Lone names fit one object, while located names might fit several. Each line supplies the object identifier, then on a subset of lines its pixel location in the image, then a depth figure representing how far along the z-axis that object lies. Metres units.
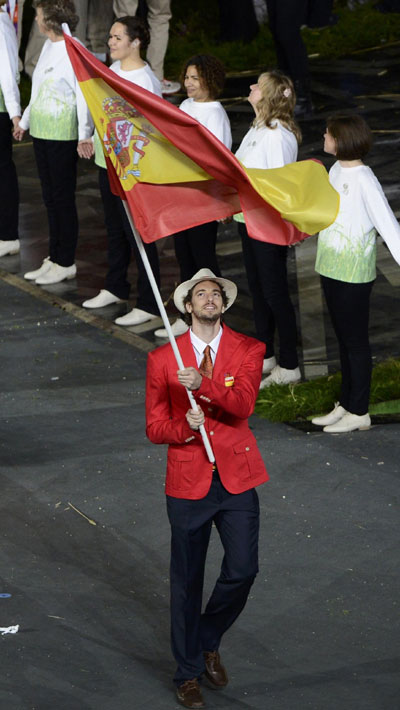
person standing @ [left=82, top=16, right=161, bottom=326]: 19.33
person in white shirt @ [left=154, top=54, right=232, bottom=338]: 18.55
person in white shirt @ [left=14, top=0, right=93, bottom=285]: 20.37
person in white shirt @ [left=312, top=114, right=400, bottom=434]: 15.55
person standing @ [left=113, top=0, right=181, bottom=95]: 31.05
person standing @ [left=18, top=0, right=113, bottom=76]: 32.12
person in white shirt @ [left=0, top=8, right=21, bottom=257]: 22.12
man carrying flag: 11.27
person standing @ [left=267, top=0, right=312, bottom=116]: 30.17
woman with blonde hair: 17.09
